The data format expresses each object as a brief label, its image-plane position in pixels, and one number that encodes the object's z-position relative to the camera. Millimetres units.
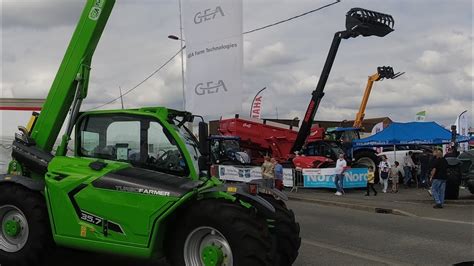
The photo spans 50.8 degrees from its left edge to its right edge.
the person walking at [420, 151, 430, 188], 21922
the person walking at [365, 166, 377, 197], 18688
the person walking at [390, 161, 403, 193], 20438
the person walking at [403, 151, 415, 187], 23188
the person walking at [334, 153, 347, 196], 19172
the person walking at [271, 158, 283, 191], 18502
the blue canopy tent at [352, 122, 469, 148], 22391
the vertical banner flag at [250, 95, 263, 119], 32891
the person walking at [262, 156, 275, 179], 18422
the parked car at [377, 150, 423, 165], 25562
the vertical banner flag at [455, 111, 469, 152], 30003
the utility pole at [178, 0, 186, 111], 26966
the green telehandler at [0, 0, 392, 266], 5562
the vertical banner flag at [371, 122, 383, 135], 32441
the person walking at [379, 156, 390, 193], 20123
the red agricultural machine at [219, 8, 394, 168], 21438
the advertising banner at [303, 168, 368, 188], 19875
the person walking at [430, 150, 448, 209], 14828
